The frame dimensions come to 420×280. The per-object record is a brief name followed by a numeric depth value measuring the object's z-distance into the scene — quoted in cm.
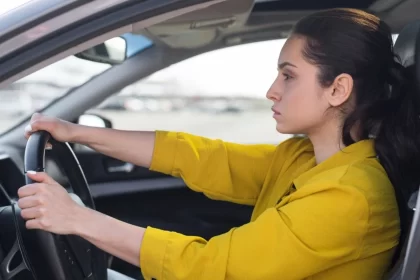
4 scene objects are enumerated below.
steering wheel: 150
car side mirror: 276
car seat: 129
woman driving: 138
